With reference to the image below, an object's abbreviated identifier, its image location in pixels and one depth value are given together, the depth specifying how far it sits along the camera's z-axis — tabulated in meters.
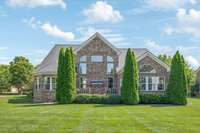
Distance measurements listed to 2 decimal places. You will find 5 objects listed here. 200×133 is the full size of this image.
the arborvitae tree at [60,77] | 30.75
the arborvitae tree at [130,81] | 30.02
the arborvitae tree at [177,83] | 29.98
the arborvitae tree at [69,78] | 30.48
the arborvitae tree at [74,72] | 31.49
